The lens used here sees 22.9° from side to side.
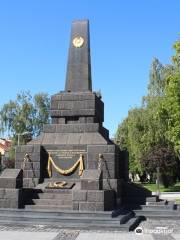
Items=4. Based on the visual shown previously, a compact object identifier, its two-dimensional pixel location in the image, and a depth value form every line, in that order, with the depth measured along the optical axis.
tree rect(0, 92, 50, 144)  49.59
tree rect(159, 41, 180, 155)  28.95
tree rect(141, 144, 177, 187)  43.72
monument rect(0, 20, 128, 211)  15.64
